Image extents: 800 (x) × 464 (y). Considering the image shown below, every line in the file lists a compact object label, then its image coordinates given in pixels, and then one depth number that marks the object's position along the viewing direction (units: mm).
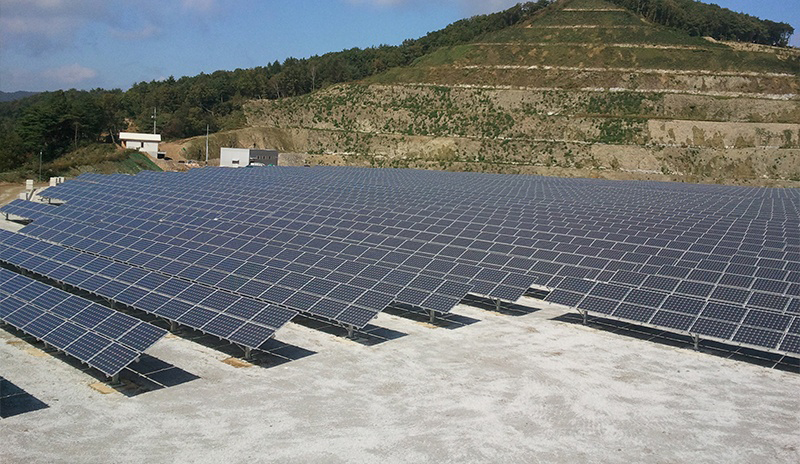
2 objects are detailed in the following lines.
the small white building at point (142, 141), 98375
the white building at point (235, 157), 89812
